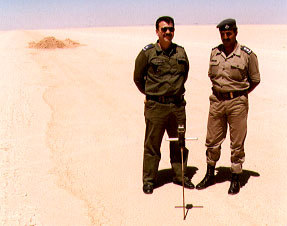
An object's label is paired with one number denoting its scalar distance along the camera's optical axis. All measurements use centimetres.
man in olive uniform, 407
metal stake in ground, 392
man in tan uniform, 402
